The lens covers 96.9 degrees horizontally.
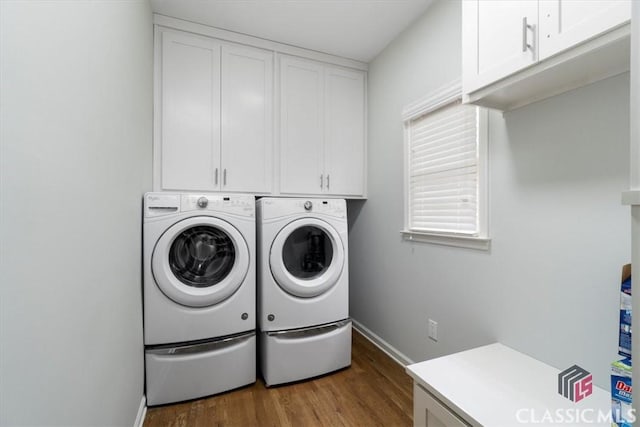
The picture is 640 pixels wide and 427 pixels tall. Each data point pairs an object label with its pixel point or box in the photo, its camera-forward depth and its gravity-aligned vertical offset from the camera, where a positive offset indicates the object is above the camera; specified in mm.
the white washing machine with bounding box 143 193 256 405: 1666 -493
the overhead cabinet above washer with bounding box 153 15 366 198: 1993 +770
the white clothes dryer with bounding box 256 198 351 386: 1884 -555
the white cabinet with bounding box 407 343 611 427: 905 -643
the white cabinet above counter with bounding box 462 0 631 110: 822 +552
